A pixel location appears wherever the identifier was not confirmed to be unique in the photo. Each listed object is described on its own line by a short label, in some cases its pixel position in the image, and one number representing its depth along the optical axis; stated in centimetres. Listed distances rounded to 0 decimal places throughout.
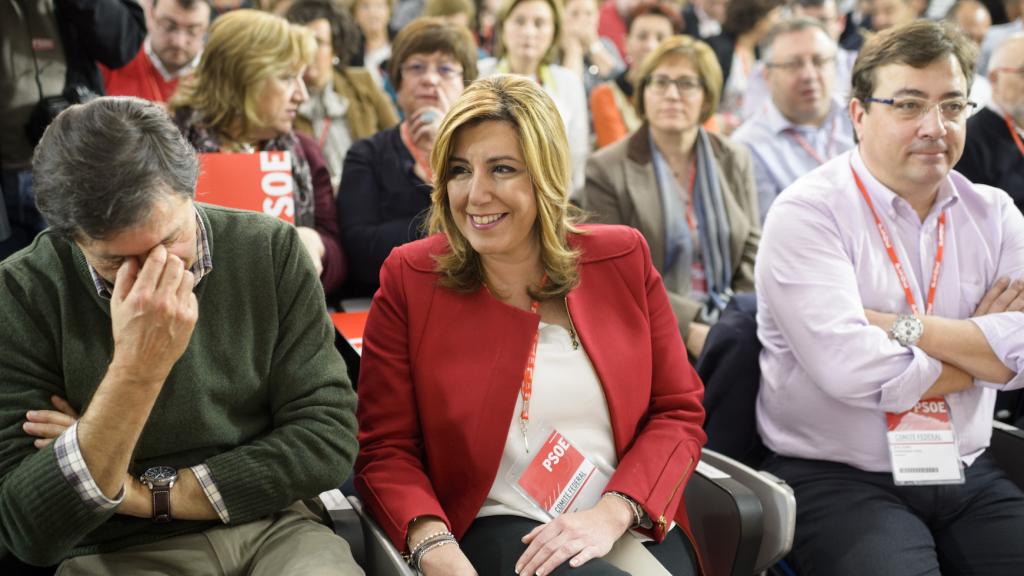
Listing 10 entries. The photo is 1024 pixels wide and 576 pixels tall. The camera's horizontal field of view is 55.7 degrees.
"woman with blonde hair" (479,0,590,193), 464
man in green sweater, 155
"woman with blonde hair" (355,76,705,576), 192
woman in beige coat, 344
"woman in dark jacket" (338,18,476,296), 313
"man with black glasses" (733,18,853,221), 407
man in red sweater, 336
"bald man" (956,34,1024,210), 339
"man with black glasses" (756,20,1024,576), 217
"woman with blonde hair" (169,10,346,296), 292
